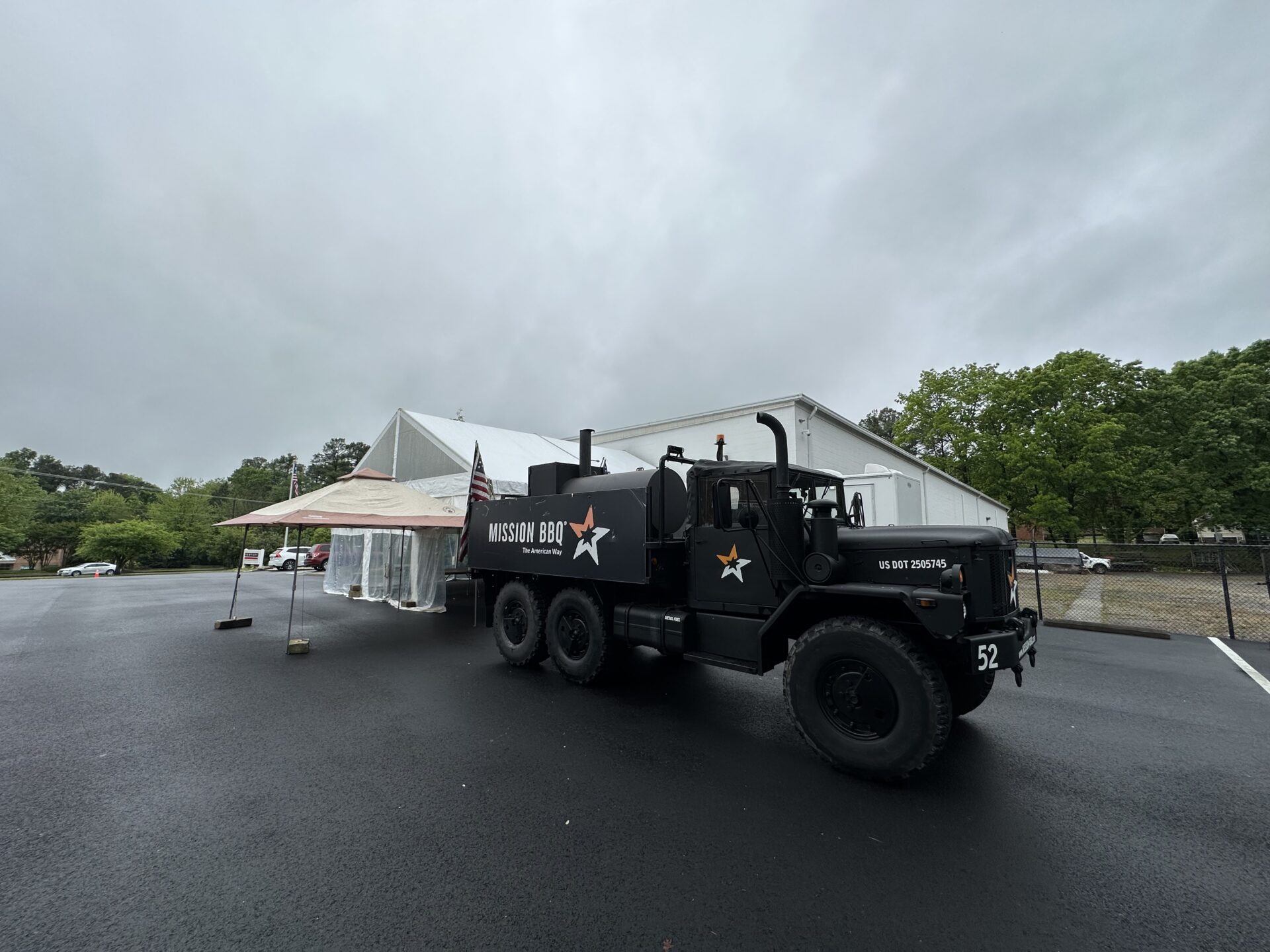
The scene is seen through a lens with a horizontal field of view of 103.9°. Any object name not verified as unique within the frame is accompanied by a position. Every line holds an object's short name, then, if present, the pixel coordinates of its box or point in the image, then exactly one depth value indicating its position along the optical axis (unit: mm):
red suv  29031
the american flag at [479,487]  8891
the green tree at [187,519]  38781
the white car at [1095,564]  22375
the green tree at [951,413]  29453
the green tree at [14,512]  31781
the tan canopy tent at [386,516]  8070
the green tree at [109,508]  41719
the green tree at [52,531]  37469
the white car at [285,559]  30250
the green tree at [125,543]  31500
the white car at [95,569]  28797
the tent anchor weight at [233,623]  9344
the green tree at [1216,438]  25469
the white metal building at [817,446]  11656
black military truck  3342
